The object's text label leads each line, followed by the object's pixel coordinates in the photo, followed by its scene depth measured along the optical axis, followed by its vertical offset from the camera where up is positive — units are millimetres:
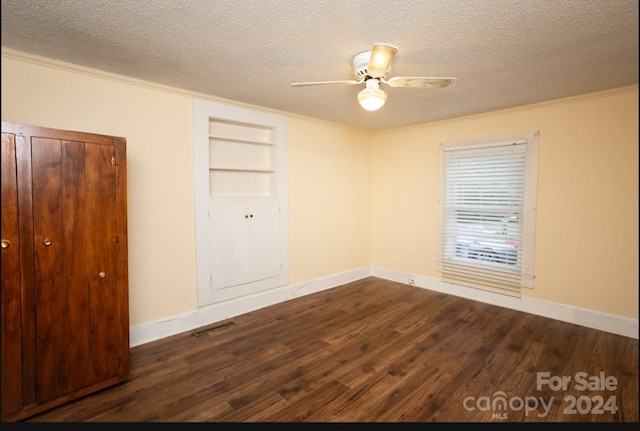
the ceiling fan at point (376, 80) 2100 +852
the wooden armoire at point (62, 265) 1849 -413
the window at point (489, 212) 3516 -106
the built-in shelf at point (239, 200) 3240 +10
